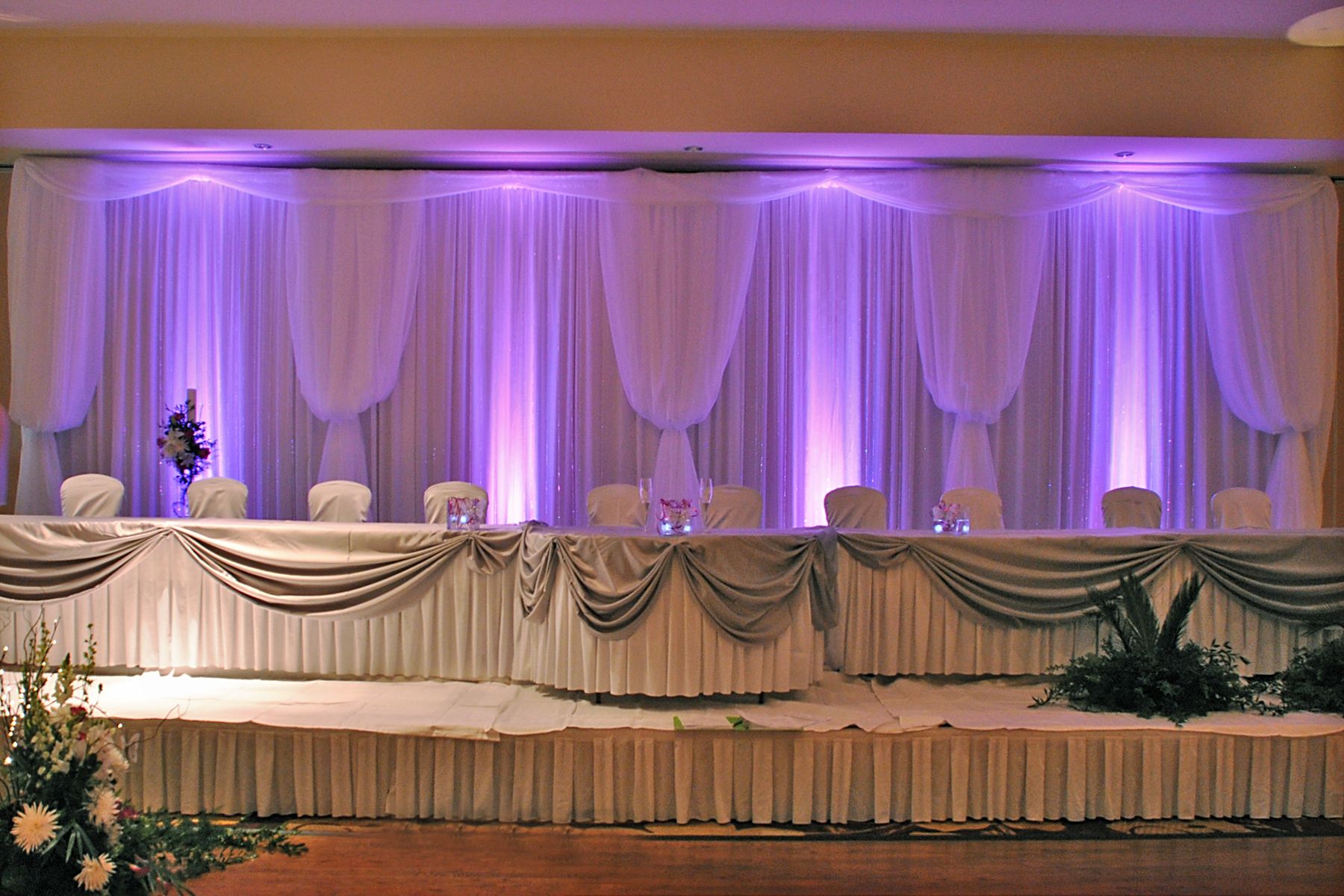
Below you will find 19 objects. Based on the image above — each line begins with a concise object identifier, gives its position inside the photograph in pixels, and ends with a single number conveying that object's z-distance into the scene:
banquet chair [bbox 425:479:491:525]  5.80
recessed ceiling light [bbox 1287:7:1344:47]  5.50
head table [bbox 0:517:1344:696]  4.34
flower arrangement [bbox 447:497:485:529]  4.50
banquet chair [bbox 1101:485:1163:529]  5.77
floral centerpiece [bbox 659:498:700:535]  4.08
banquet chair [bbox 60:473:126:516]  5.90
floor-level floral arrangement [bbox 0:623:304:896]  2.32
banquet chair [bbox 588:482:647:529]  5.54
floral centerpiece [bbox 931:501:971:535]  4.71
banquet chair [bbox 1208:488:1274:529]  5.84
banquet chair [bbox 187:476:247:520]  5.85
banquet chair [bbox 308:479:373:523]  5.84
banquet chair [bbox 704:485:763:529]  5.54
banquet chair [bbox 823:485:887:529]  5.58
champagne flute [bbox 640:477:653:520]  4.22
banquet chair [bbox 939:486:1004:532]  5.78
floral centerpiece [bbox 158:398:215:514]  6.58
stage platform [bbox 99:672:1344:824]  3.76
